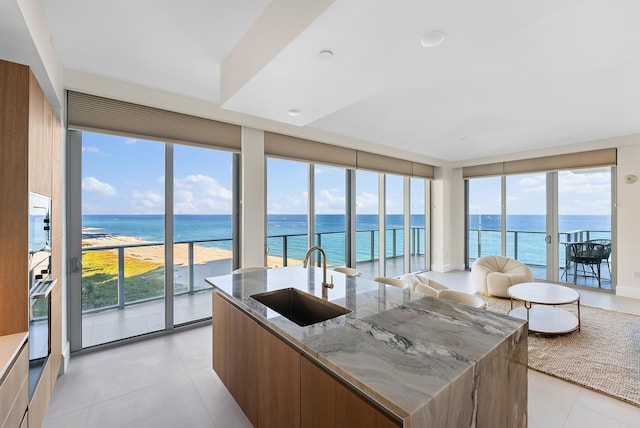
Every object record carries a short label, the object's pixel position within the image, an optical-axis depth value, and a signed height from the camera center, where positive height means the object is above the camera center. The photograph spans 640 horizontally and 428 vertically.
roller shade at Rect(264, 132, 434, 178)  3.96 +0.96
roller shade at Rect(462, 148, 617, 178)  4.84 +0.97
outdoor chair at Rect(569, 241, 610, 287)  5.16 -0.78
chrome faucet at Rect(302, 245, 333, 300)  1.91 -0.49
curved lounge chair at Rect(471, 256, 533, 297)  4.54 -0.99
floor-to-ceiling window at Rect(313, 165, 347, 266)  4.67 +0.04
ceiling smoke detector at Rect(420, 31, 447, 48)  1.61 +1.01
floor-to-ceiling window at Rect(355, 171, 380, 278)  5.21 -0.15
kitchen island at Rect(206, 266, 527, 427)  0.93 -0.55
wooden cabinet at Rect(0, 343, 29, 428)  1.16 -0.80
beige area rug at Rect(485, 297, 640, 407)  2.33 -1.36
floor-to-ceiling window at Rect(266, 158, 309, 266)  4.23 +0.02
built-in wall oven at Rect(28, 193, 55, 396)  1.59 -0.43
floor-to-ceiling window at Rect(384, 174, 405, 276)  5.83 -0.22
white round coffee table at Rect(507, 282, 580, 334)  3.13 -1.21
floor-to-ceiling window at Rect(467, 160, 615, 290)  5.16 -0.15
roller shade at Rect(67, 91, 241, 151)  2.68 +0.97
